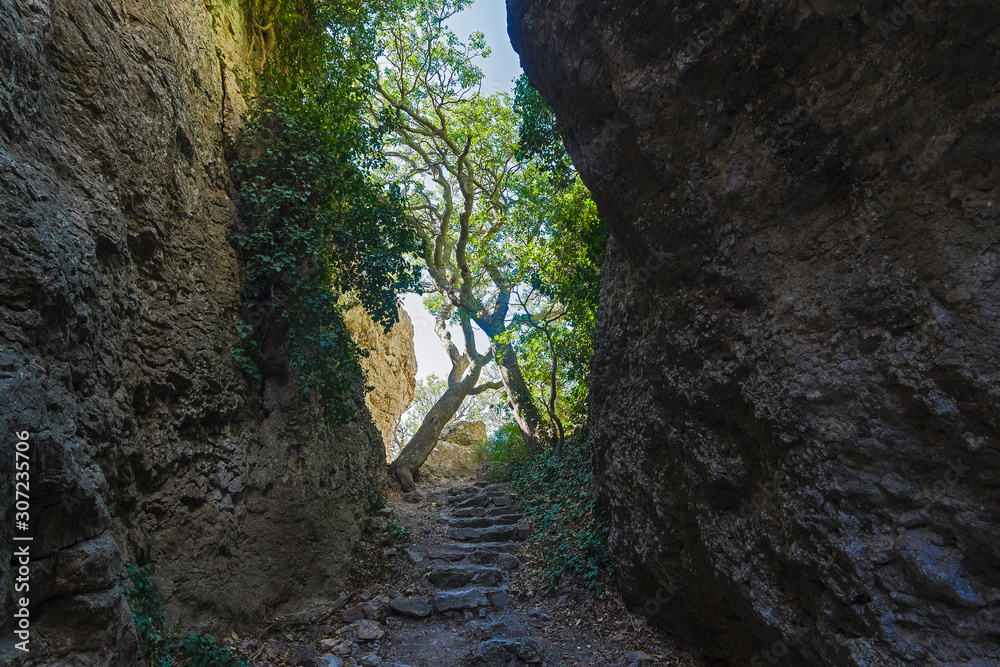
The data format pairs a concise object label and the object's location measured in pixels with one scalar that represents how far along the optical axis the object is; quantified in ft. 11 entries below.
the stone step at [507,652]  13.89
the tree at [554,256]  23.44
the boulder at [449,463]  38.78
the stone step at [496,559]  21.06
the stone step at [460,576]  19.35
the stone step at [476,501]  29.17
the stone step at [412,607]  17.11
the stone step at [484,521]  25.90
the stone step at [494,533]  23.93
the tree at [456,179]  35.65
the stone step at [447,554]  21.68
